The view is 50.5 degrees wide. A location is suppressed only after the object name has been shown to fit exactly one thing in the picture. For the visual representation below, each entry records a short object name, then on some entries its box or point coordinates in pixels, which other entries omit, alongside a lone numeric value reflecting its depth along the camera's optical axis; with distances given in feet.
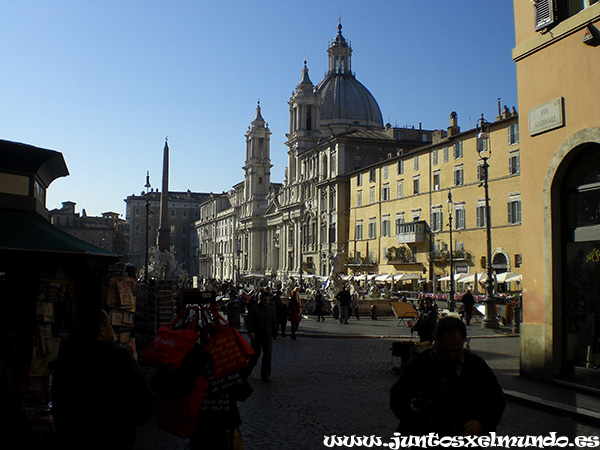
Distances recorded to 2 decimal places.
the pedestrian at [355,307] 101.98
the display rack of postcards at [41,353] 25.12
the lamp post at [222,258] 397.39
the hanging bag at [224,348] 17.81
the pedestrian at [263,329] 36.62
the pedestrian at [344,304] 88.86
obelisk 138.15
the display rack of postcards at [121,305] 30.91
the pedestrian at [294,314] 67.56
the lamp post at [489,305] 78.43
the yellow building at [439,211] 138.41
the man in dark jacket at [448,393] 12.05
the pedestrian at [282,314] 68.59
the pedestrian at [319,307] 99.07
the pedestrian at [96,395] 12.29
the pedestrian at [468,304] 85.48
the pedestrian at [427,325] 40.14
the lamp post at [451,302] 92.76
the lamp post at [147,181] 144.79
